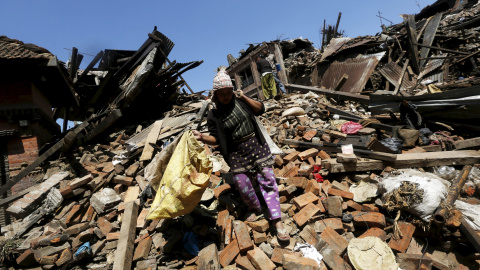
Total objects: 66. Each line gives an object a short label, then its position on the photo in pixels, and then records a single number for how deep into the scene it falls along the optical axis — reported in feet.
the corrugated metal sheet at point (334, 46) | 38.78
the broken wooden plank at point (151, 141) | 15.16
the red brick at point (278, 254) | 7.59
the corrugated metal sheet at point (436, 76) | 28.32
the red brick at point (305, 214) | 8.92
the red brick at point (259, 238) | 8.40
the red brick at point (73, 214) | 11.55
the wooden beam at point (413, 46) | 29.88
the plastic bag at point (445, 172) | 10.07
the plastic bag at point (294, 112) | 19.29
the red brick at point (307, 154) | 12.83
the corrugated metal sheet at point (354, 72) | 29.22
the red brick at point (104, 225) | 10.51
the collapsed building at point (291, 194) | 7.73
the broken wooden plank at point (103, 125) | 20.76
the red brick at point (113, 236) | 10.18
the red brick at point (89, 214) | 11.64
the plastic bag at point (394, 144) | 12.05
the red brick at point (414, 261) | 6.75
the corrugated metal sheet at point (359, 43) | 34.94
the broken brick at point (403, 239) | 7.50
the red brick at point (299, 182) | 10.57
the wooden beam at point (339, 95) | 20.59
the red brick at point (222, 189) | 10.89
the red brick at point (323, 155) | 12.78
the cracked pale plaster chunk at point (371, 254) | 6.88
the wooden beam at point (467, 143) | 11.38
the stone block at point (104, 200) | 11.70
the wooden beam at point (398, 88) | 24.76
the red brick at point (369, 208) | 9.02
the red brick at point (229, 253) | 7.91
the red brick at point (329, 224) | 8.64
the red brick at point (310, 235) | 8.29
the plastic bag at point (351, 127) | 14.90
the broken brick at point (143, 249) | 8.82
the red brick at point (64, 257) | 9.50
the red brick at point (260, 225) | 8.62
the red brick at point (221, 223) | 8.84
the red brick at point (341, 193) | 9.80
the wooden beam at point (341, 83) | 26.02
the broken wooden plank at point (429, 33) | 30.75
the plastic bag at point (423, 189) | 7.84
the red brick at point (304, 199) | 9.48
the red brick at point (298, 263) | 6.98
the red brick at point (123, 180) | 13.21
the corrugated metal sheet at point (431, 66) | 28.68
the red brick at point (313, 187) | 10.26
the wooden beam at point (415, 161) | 10.24
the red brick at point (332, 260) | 7.22
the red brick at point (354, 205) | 9.30
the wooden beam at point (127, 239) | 8.29
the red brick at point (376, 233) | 7.95
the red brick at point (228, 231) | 8.68
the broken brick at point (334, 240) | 7.80
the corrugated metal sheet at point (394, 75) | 28.89
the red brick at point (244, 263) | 7.57
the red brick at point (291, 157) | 12.87
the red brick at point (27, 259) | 9.80
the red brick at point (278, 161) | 12.84
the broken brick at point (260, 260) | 7.40
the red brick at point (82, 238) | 10.16
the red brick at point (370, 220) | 8.21
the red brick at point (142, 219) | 10.19
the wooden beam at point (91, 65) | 24.90
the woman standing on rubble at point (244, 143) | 8.63
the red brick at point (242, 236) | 8.01
